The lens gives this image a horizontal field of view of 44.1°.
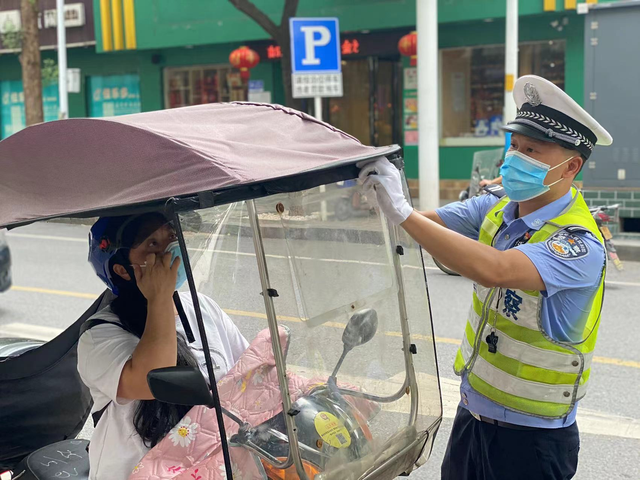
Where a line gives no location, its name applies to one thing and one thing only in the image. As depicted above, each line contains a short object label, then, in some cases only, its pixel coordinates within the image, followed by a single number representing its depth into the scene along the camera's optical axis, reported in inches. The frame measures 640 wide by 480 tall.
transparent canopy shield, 81.6
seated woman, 84.1
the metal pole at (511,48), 461.4
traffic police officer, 89.9
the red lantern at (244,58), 614.5
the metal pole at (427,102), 465.1
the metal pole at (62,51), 681.0
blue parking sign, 429.3
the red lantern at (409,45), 548.3
